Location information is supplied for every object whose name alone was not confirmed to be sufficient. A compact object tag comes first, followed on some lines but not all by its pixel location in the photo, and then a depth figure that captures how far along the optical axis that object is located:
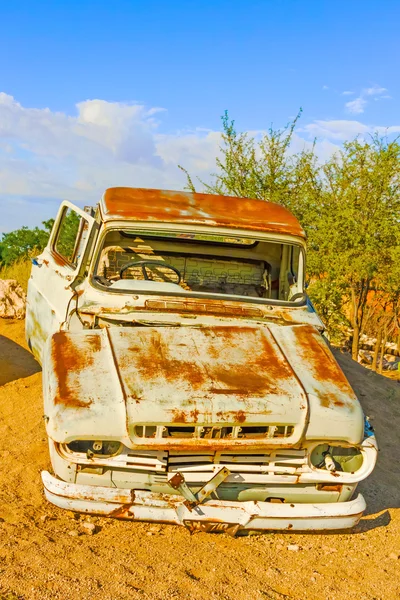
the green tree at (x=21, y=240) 17.77
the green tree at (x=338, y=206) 11.45
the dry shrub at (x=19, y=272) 10.27
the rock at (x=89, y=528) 3.36
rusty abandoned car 3.12
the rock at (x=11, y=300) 8.88
